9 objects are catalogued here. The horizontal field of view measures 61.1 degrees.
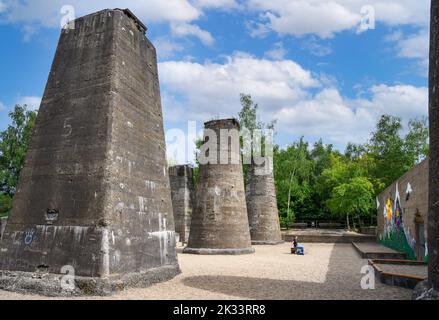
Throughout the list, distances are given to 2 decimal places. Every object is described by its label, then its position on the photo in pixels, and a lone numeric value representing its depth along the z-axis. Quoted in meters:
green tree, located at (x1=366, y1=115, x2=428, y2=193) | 35.00
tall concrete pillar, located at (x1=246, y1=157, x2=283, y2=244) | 24.34
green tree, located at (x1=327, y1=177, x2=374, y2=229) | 31.88
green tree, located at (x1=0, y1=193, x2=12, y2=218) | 27.68
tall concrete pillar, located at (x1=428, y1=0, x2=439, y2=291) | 5.87
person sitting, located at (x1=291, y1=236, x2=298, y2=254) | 18.66
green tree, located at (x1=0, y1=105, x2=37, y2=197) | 28.92
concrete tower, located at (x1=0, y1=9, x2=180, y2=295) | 7.84
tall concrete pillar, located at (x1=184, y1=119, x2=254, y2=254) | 17.41
